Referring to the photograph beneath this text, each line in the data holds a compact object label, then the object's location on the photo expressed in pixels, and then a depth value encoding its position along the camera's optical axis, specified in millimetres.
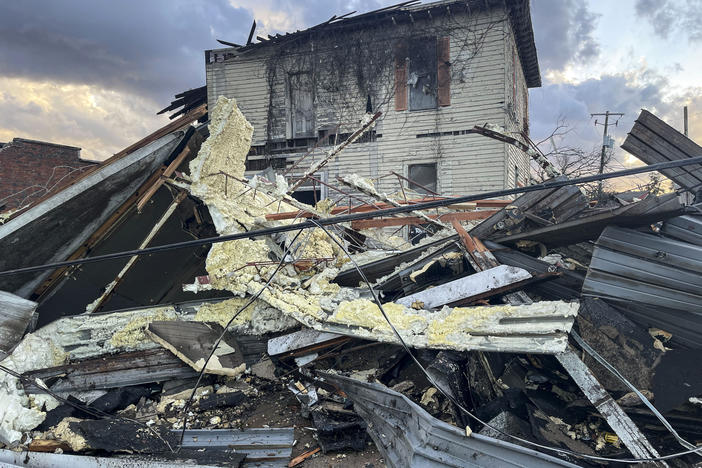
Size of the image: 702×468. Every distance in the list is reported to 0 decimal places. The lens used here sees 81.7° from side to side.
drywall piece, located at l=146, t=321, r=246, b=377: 4504
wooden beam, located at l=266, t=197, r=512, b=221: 5543
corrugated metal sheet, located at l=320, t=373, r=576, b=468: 2670
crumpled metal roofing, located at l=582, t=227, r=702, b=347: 3412
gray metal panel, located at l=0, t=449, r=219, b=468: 3309
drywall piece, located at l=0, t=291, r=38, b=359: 4543
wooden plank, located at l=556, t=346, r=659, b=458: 2820
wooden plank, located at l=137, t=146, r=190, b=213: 5477
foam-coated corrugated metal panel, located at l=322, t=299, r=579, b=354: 3201
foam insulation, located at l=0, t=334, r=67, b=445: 3912
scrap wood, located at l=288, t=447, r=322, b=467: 3432
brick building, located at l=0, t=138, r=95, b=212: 16094
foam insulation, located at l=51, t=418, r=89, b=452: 3529
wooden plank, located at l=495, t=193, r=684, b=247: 3387
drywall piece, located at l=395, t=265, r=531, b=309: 3684
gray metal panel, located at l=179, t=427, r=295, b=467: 3482
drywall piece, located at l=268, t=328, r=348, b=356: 4246
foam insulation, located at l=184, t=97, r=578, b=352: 3346
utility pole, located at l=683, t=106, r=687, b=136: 15017
